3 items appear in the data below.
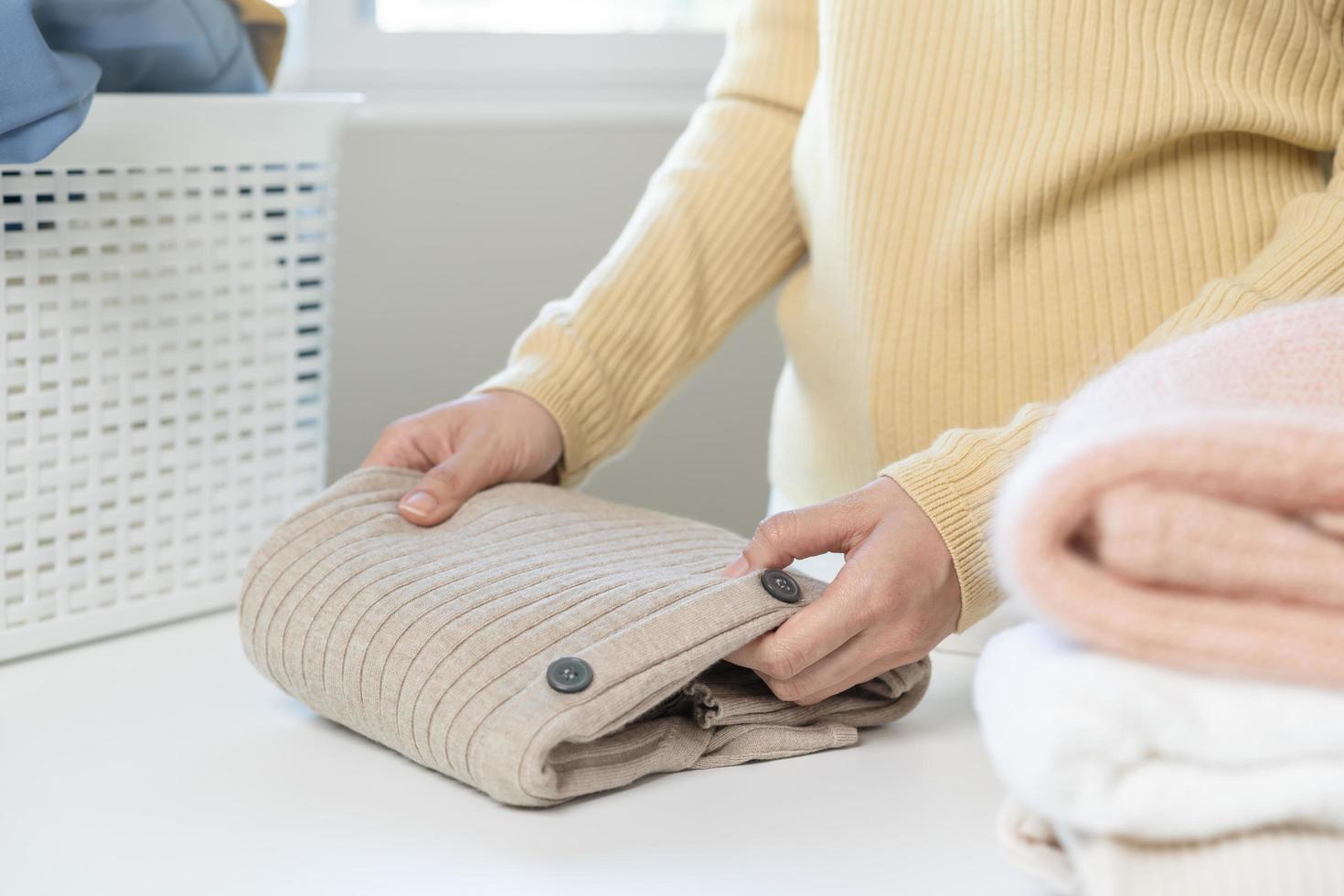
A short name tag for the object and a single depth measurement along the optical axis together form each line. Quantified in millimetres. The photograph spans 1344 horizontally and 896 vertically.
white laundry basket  720
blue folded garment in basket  623
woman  580
